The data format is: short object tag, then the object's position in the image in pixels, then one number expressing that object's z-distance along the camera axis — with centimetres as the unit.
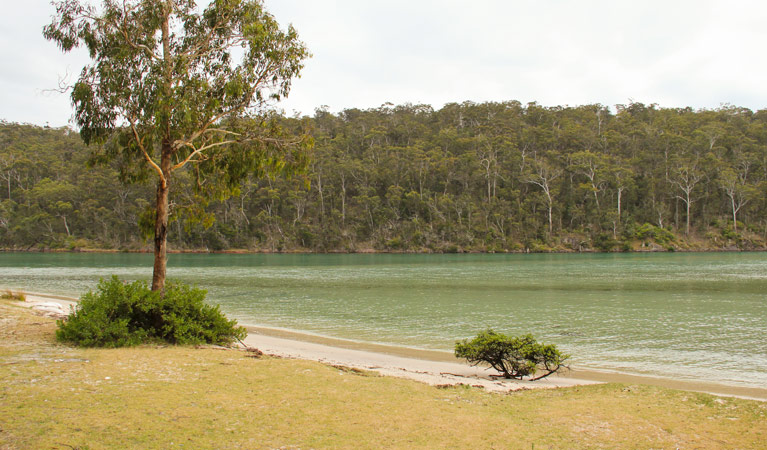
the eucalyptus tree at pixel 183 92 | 1094
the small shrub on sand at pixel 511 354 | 855
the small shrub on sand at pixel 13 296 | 1770
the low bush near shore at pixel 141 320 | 880
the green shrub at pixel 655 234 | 7544
